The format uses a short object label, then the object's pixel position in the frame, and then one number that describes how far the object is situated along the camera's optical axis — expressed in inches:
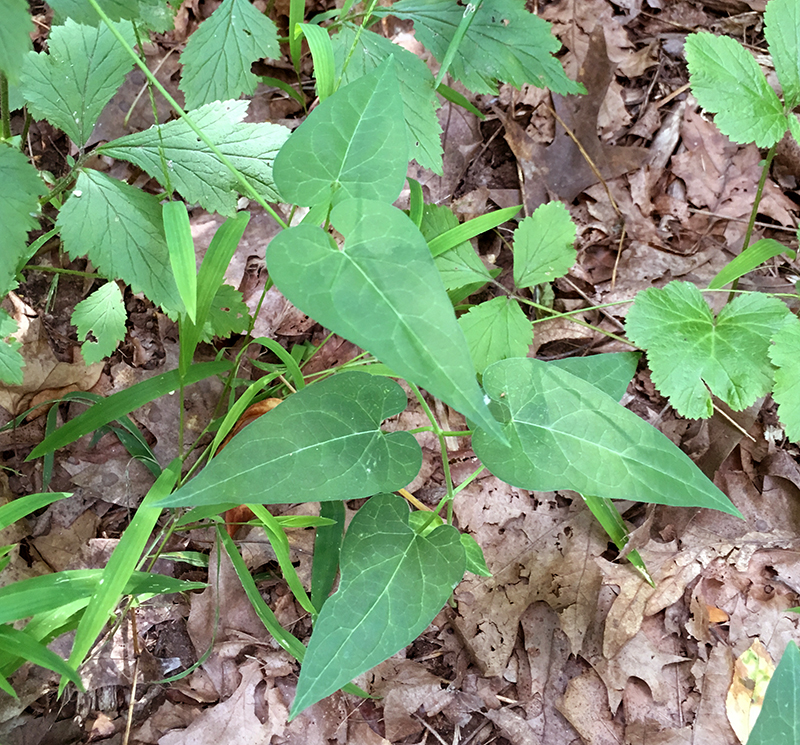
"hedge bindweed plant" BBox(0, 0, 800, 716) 12.4
